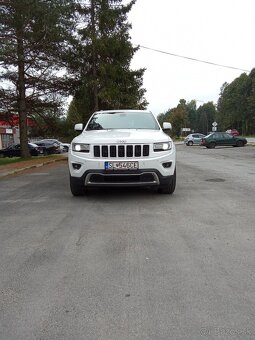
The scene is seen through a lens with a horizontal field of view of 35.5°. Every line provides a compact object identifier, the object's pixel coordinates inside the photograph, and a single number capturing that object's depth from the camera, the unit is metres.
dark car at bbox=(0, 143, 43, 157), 37.06
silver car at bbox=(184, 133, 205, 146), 55.94
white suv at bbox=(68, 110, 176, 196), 7.33
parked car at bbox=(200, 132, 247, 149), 40.31
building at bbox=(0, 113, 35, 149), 56.81
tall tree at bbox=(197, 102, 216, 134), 145.12
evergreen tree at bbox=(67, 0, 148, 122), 25.42
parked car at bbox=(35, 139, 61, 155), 40.03
